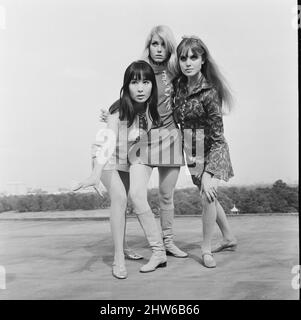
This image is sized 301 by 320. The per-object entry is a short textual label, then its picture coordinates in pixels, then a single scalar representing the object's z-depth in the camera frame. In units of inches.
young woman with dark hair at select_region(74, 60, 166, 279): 126.5
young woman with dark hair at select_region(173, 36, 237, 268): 130.3
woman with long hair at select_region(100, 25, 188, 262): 130.2
